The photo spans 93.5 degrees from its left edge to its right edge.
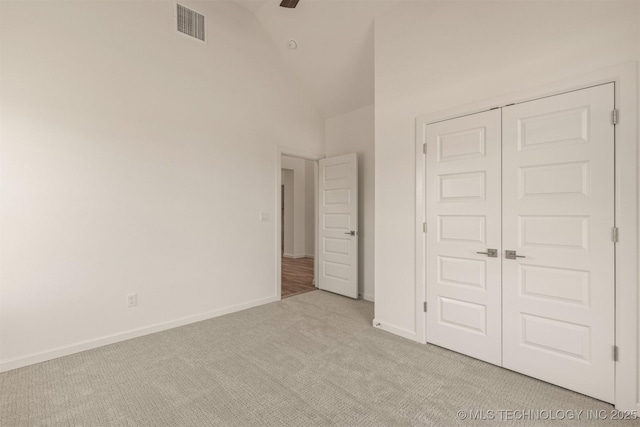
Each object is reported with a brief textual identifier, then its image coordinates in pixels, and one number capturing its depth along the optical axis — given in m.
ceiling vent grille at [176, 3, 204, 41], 3.27
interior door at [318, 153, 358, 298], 4.26
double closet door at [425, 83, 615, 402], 1.96
